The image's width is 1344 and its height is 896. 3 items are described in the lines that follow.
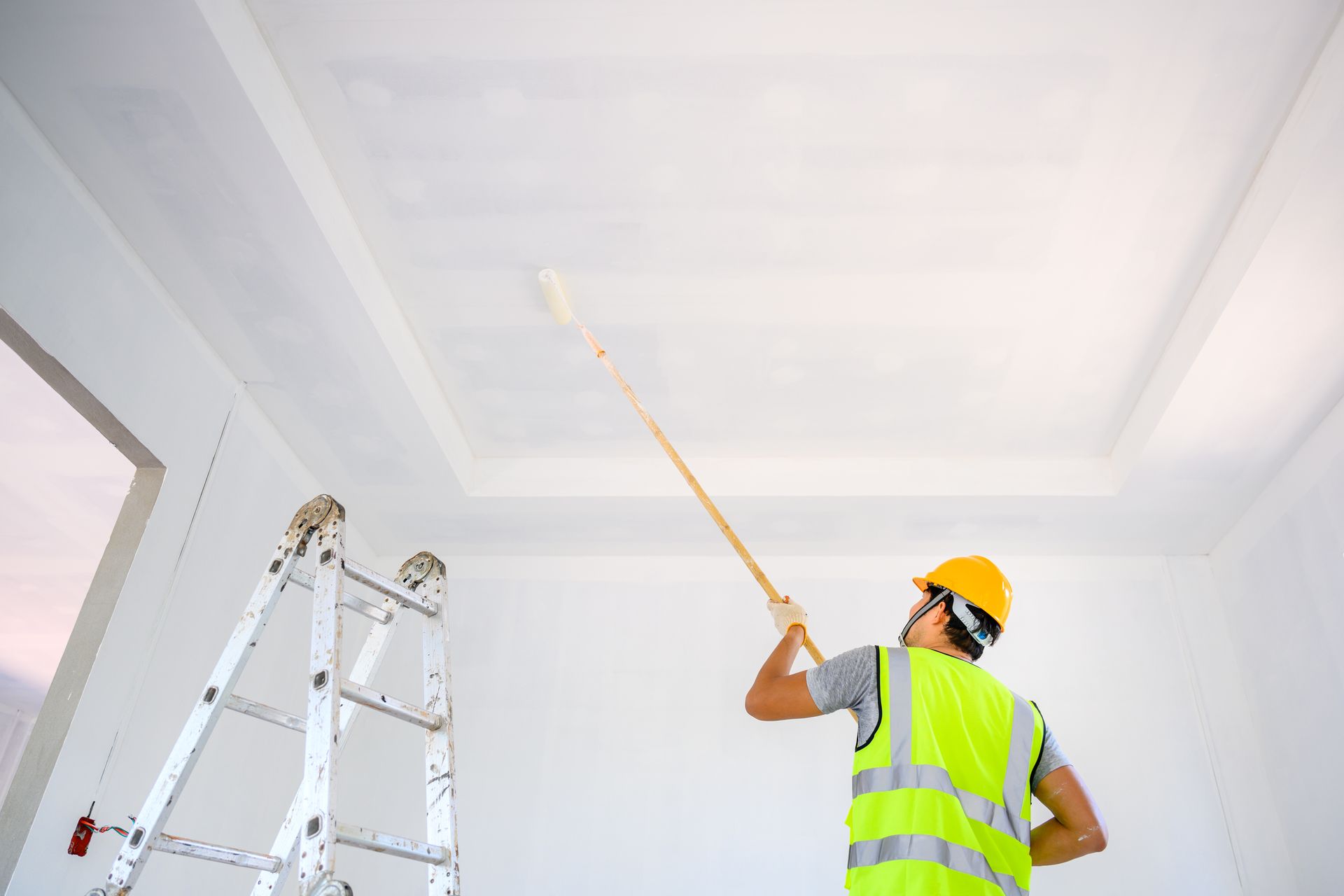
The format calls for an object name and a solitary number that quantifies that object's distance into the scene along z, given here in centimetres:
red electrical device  275
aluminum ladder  160
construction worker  169
